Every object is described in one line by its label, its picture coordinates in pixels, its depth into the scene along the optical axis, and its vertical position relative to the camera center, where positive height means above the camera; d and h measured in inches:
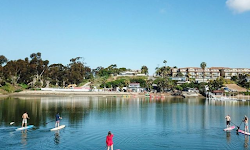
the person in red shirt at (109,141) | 805.4 -178.7
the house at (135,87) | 6080.7 -78.6
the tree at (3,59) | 5093.5 +488.9
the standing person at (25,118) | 1282.0 -169.9
